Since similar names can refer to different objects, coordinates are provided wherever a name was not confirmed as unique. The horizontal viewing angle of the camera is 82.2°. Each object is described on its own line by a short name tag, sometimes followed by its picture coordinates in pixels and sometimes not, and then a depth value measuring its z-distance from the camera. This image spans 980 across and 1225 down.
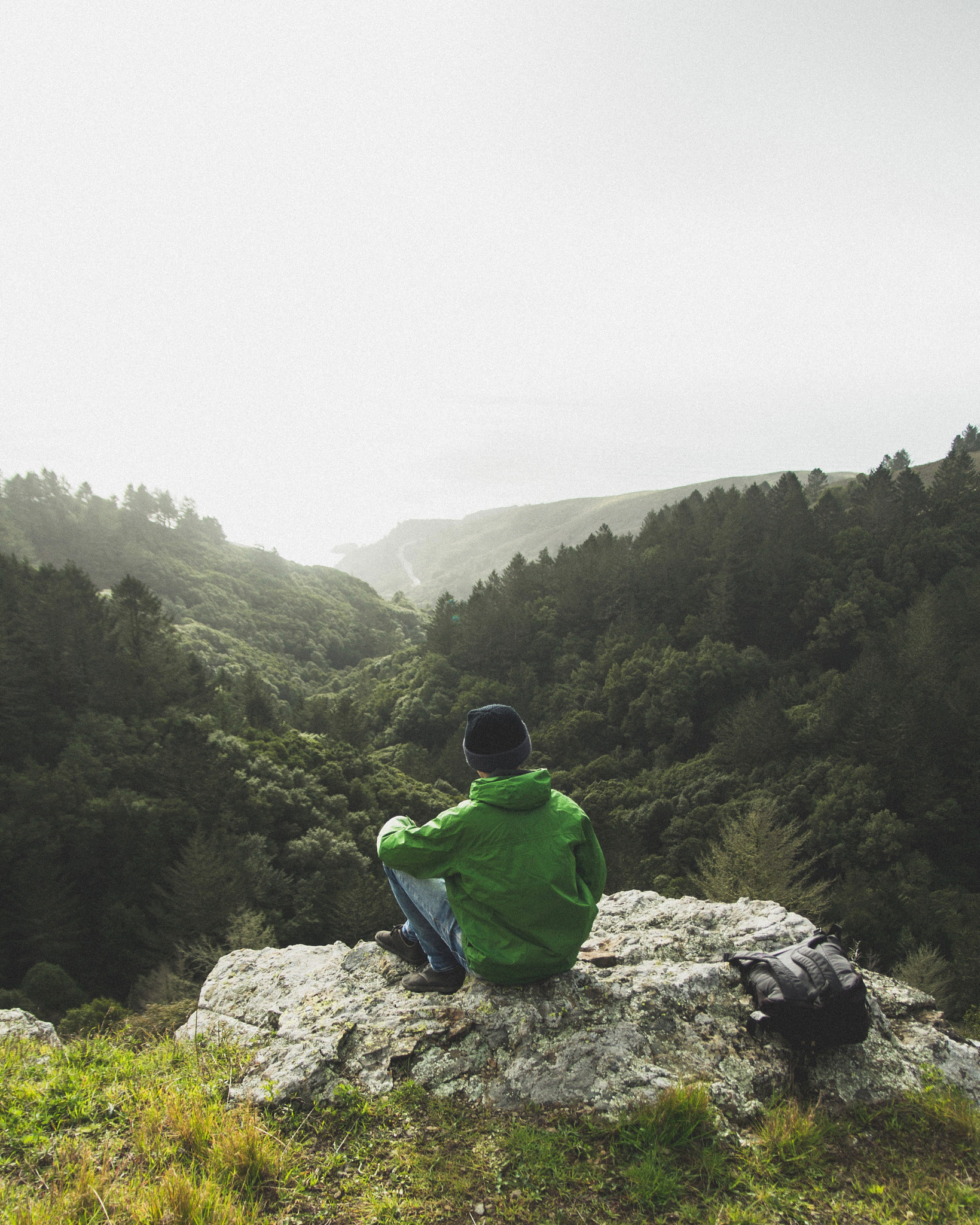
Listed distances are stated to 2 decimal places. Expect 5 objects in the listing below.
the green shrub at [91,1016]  9.06
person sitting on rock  3.76
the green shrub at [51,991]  18.41
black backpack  3.67
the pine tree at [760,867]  19.12
